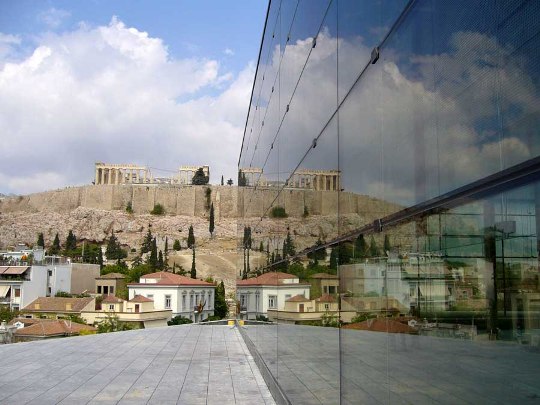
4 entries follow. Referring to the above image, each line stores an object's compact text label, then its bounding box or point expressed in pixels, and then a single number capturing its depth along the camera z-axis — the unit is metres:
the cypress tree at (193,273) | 56.23
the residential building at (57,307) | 38.06
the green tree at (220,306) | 43.25
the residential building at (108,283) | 57.17
